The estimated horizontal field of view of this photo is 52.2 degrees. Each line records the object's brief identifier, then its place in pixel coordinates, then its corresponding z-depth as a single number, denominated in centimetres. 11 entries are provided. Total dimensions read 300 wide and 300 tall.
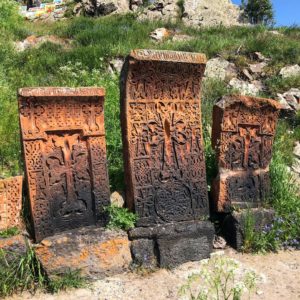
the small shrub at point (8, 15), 804
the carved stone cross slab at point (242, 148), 311
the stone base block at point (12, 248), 238
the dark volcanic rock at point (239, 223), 302
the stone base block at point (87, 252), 248
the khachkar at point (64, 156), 254
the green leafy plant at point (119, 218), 272
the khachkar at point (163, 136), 274
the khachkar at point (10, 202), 253
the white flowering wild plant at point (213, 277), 233
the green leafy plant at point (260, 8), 2373
